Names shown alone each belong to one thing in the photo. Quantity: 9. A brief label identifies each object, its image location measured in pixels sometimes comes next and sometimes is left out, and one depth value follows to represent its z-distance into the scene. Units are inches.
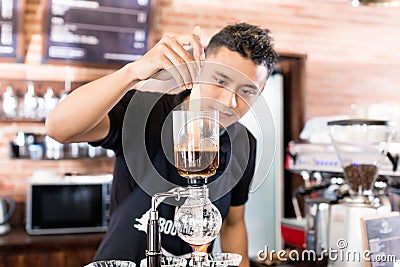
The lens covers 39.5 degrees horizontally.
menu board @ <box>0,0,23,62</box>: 138.3
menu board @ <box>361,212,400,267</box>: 61.7
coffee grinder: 70.9
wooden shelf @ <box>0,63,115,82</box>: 143.2
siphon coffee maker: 40.3
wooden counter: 121.0
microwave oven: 131.0
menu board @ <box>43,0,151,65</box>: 142.5
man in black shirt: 46.6
